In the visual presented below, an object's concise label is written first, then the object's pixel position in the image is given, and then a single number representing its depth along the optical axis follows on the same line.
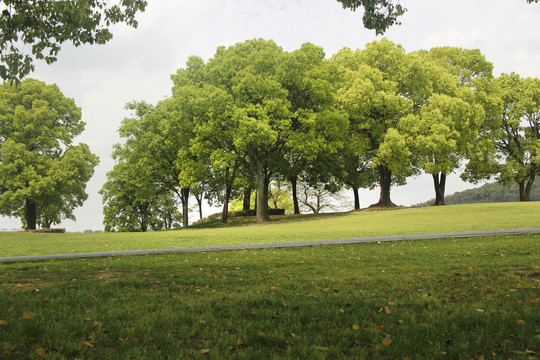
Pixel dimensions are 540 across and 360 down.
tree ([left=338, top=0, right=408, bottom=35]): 10.73
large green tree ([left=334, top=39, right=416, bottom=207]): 37.41
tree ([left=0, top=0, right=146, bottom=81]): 10.22
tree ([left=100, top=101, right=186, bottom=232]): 40.72
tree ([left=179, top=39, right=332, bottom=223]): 31.20
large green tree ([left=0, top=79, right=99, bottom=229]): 34.47
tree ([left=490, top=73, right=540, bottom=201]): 45.22
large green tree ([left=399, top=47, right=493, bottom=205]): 36.88
